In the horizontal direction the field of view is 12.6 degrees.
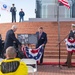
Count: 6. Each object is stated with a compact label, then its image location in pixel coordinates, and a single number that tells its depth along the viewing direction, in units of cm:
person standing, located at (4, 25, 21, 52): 1140
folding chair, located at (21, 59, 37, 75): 788
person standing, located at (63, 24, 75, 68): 1334
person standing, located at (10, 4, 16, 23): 3061
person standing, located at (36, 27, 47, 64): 1370
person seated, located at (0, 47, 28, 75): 548
